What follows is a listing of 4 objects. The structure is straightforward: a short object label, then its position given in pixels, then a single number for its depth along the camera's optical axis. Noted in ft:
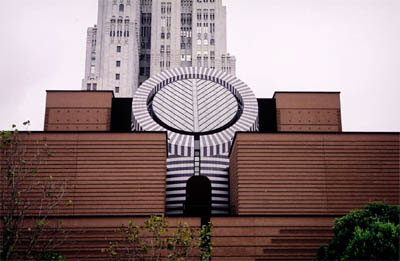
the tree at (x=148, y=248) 121.66
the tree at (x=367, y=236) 98.37
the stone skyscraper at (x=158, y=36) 443.32
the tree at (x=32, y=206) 81.07
